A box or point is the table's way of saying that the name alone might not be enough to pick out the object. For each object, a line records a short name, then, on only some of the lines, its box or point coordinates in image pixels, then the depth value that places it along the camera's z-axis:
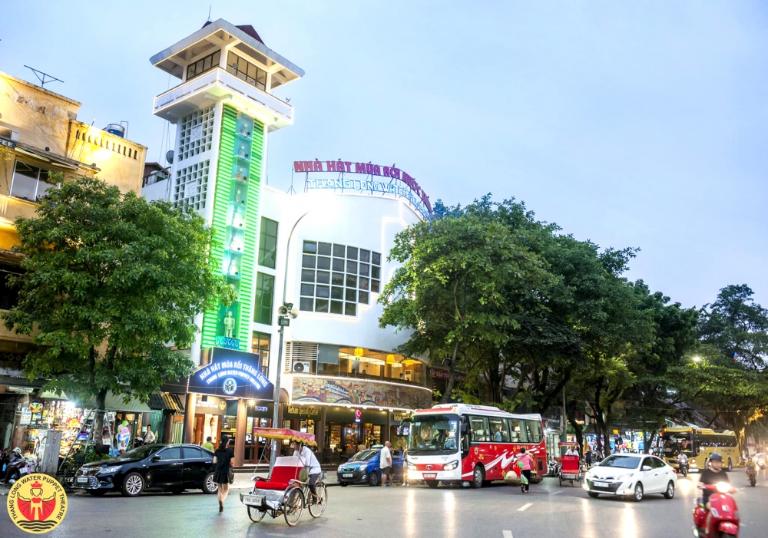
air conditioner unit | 36.37
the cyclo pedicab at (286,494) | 13.16
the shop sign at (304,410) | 36.34
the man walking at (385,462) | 26.33
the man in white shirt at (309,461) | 14.55
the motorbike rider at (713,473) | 10.87
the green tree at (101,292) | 21.30
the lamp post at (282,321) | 23.64
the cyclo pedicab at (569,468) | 28.52
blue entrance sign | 29.94
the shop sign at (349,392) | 35.53
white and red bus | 25.45
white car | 20.88
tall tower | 33.78
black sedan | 18.53
